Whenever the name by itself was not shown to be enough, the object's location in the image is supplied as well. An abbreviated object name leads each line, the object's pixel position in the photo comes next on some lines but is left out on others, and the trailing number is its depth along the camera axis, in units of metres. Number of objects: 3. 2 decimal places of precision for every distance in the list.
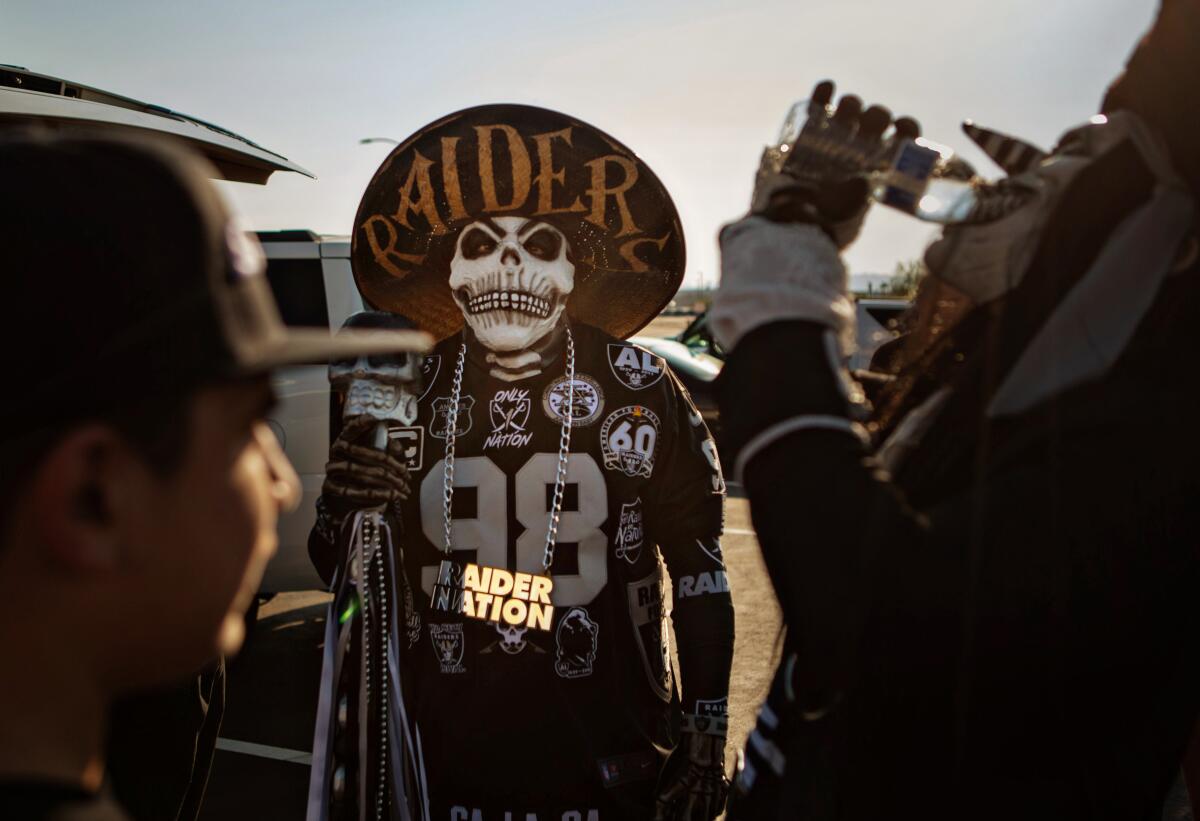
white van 5.01
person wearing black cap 0.90
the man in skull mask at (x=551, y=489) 2.22
